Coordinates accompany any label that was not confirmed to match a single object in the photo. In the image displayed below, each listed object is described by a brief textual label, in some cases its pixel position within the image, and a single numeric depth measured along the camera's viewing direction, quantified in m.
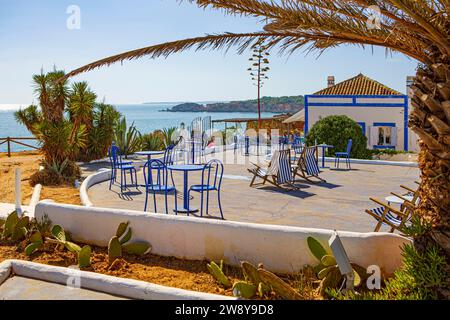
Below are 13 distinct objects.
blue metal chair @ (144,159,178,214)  7.34
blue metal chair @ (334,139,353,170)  13.55
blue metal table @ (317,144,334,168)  13.58
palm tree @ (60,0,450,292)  3.53
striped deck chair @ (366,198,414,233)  5.08
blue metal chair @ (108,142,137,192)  9.83
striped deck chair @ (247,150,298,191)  9.60
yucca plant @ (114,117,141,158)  17.59
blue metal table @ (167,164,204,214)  7.06
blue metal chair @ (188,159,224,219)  7.06
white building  24.77
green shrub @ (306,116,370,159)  17.84
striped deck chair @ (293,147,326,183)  10.69
